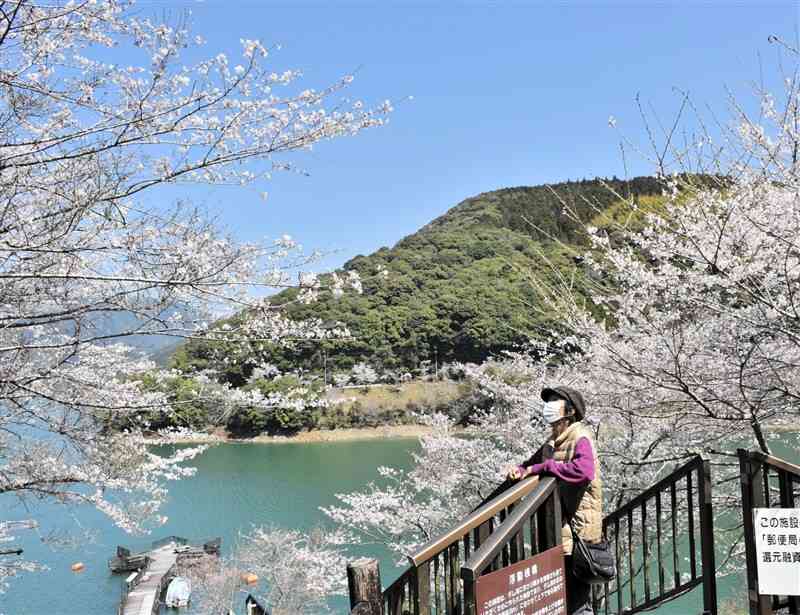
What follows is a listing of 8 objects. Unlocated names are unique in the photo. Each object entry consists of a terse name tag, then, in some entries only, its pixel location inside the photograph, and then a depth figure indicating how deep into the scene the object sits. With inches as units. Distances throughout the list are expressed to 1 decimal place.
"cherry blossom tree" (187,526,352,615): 492.7
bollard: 100.0
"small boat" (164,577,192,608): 650.2
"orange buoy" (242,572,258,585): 663.8
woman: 83.9
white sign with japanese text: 92.4
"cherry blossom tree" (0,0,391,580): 119.2
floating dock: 594.5
